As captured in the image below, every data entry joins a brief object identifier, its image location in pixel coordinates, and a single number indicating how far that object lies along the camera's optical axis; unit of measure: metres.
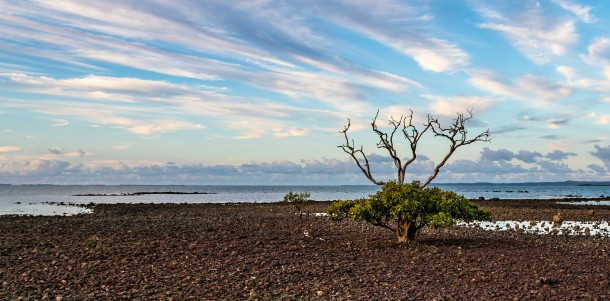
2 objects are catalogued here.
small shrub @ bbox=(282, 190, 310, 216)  45.97
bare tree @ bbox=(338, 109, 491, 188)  28.77
